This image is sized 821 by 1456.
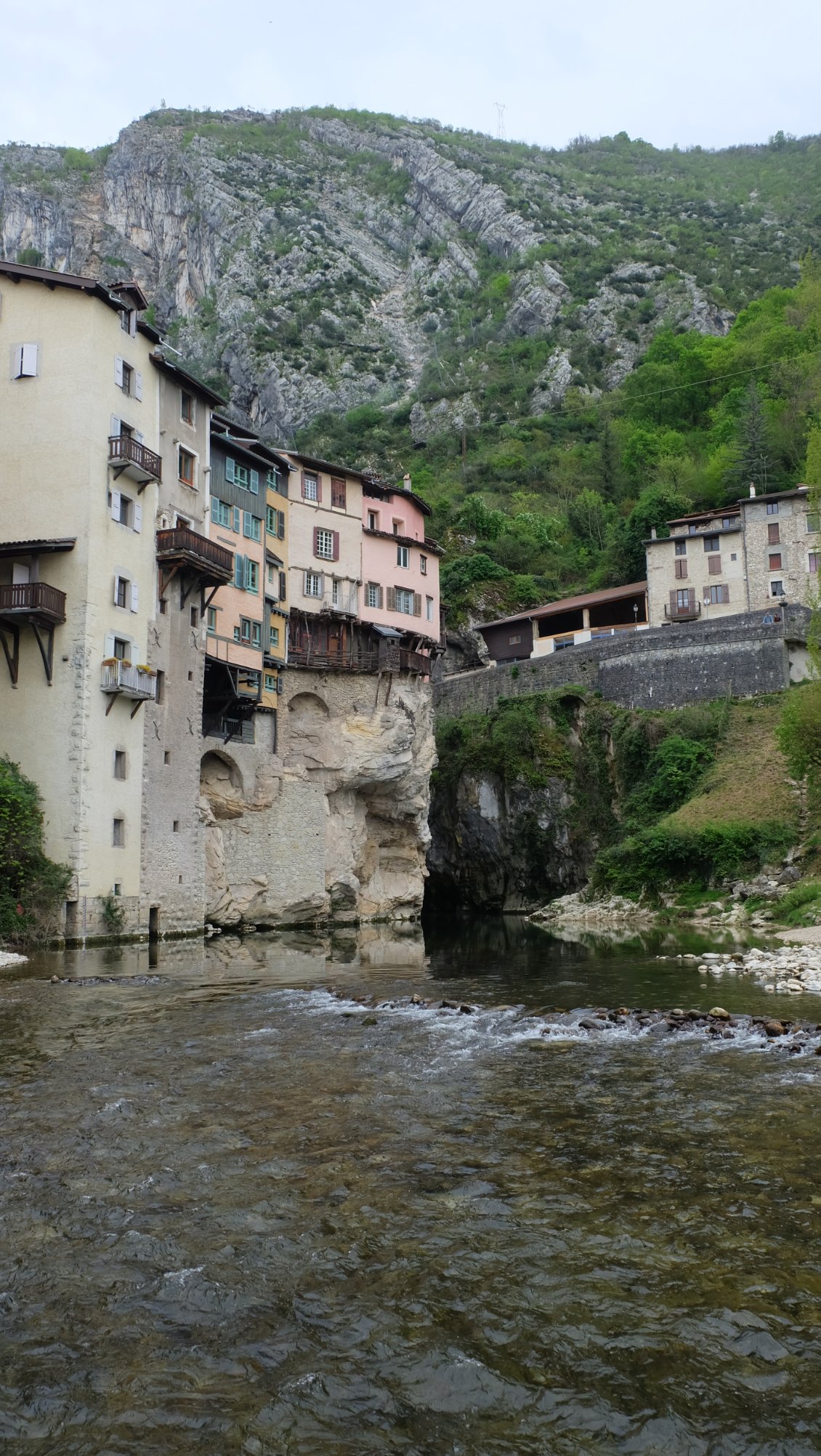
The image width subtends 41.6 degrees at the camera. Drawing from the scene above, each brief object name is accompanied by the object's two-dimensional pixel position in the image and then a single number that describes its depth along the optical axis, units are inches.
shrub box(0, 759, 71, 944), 1245.1
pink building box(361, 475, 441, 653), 2196.1
